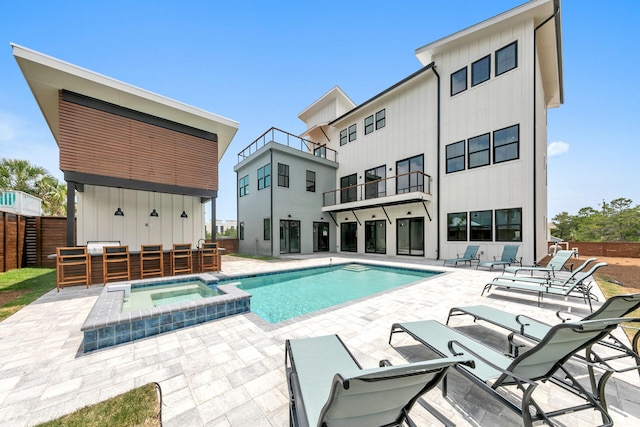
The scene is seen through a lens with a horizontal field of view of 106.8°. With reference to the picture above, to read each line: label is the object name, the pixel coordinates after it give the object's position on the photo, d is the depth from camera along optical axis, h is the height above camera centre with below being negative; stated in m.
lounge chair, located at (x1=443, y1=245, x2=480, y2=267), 9.82 -1.71
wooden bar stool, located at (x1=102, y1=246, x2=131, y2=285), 6.49 -1.41
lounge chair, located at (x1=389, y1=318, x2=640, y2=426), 1.63 -1.21
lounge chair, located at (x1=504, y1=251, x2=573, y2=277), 6.61 -1.43
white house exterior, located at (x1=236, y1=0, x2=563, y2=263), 9.56 +2.85
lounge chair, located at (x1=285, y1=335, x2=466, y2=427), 1.15 -1.06
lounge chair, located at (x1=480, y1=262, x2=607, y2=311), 4.60 -1.60
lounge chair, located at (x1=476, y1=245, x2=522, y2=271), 8.79 -1.73
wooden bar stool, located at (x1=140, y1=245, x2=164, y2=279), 7.06 -1.45
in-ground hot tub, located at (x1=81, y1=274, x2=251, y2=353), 3.12 -1.59
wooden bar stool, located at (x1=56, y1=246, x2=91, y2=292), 5.97 -1.34
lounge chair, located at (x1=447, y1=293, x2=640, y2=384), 2.27 -1.38
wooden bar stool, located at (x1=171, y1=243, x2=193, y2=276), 7.60 -1.49
